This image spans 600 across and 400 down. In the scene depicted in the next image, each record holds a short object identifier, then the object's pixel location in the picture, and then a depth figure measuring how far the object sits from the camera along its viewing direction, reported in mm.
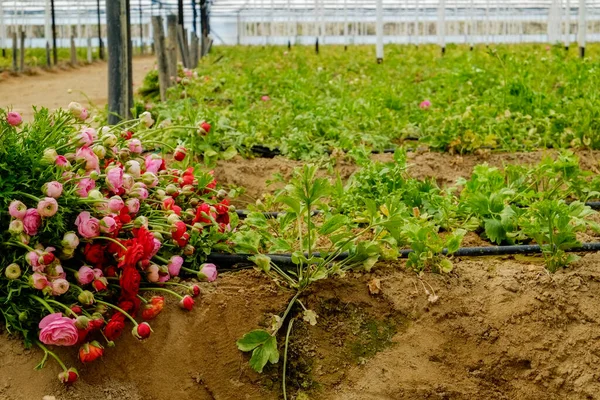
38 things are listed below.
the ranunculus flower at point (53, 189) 2258
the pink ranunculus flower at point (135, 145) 2840
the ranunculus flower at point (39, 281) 2193
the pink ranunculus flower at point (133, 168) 2619
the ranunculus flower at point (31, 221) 2236
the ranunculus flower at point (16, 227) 2215
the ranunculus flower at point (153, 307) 2355
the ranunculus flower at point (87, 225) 2282
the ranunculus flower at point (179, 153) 2817
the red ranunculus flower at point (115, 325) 2248
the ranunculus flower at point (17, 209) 2229
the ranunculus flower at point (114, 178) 2439
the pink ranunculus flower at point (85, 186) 2387
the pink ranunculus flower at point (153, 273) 2469
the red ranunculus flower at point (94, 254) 2361
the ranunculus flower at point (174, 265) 2543
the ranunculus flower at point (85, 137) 2516
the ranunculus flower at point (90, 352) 2209
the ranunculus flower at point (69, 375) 2188
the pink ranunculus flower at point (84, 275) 2303
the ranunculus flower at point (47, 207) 2211
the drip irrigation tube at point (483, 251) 2818
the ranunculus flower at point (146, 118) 2826
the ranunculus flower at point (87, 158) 2449
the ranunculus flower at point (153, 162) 2842
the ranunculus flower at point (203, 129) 2973
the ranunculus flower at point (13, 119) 2383
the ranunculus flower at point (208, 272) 2602
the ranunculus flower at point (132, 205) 2496
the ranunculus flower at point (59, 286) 2203
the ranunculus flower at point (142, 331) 2193
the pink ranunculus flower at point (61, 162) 2367
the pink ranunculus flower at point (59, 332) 2146
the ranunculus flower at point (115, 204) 2316
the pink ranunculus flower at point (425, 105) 5691
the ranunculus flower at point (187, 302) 2451
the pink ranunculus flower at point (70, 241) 2283
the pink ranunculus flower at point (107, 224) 2293
